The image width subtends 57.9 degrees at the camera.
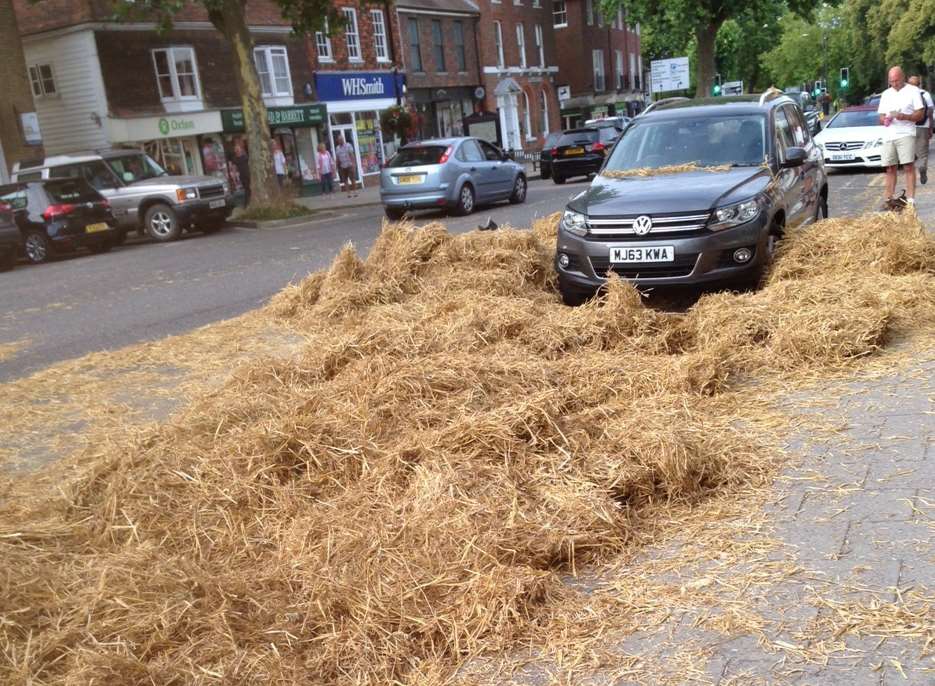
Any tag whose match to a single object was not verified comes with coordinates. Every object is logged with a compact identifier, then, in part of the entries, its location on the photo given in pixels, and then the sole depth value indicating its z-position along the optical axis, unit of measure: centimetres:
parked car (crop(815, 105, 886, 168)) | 1947
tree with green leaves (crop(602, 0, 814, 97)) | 3407
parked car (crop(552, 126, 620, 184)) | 2648
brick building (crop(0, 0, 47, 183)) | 2261
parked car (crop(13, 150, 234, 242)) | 1967
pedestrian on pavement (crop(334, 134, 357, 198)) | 3109
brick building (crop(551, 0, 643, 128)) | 5684
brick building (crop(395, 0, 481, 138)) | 4006
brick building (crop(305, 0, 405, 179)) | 3497
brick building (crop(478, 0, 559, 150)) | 4641
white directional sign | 5066
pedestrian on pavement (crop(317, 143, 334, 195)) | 3084
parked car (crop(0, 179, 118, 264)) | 1720
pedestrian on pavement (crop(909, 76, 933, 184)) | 1358
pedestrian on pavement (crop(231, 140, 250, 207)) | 2677
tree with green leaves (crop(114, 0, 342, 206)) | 2134
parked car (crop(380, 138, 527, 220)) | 1855
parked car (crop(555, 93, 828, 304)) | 693
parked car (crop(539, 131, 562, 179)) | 2790
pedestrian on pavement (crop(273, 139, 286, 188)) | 2752
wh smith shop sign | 3481
